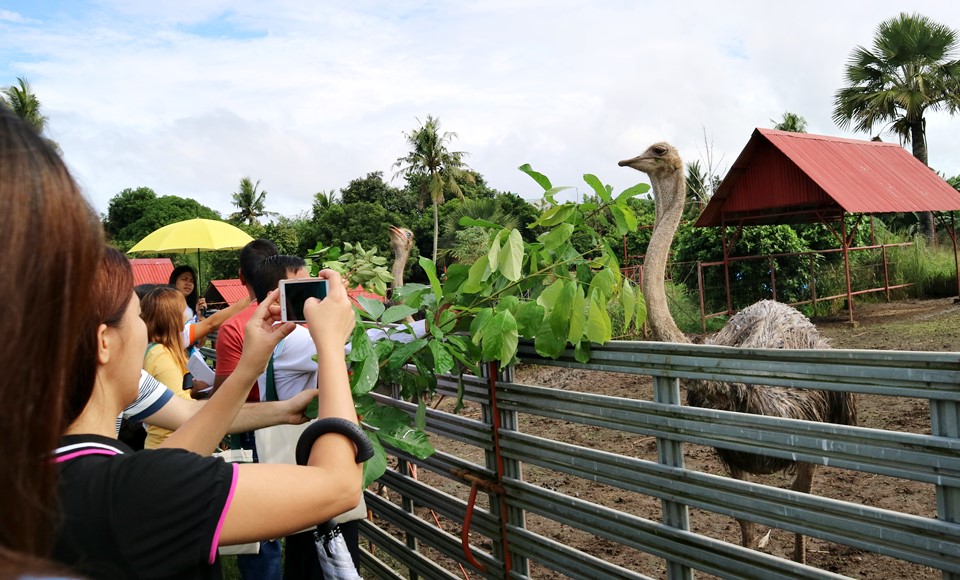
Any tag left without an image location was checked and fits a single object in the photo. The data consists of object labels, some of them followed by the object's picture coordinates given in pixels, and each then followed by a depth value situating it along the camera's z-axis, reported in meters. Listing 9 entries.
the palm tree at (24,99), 42.37
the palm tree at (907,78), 26.72
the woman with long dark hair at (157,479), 1.18
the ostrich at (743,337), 4.27
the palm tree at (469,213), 36.72
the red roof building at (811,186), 15.34
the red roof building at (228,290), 29.98
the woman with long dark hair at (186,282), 6.10
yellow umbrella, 8.99
